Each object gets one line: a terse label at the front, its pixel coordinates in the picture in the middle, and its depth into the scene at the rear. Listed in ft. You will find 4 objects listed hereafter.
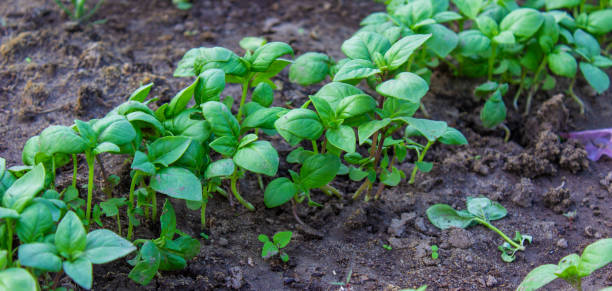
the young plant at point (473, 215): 7.65
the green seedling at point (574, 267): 5.56
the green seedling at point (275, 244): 6.93
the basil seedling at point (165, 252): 5.93
